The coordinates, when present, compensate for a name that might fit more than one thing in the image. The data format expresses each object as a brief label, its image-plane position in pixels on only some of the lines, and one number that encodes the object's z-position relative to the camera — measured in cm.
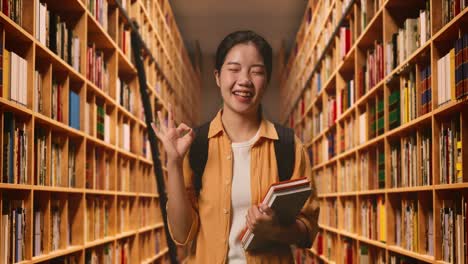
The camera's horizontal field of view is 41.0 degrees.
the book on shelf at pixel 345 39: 503
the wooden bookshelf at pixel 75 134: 272
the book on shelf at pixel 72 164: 364
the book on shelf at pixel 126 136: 521
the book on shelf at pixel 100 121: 427
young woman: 232
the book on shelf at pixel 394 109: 358
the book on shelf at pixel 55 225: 336
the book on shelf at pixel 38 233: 304
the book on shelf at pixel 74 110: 358
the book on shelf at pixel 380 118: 396
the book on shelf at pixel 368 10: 413
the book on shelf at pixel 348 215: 505
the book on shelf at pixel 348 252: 512
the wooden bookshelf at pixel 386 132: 278
